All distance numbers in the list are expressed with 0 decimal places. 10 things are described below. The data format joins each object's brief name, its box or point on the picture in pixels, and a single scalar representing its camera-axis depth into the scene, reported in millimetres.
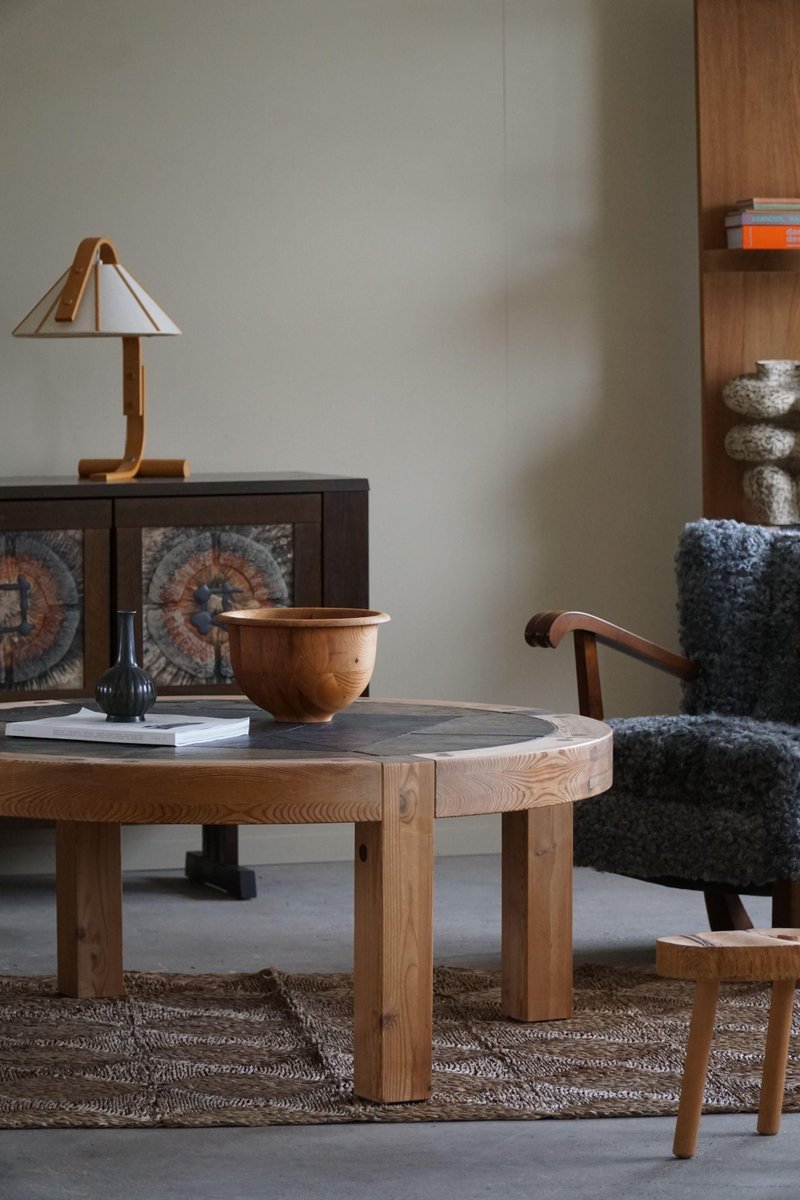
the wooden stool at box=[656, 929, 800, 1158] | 3929
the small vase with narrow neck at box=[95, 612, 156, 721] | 4826
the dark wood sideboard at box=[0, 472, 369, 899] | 6938
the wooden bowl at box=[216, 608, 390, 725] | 4786
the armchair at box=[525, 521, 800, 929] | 5608
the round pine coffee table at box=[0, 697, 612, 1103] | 4253
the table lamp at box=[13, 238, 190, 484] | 7176
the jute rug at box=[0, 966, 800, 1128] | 4563
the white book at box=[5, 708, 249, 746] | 4588
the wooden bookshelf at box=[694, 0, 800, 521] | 8218
